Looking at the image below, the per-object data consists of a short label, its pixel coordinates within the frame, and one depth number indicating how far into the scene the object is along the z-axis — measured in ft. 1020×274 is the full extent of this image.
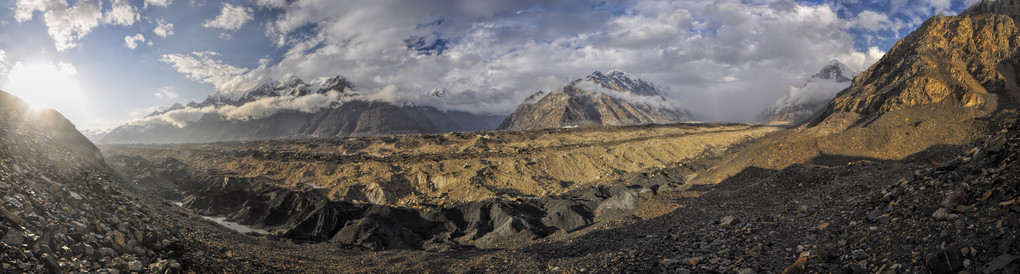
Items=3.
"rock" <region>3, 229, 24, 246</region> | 22.50
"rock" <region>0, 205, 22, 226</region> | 24.17
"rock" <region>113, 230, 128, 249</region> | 28.81
